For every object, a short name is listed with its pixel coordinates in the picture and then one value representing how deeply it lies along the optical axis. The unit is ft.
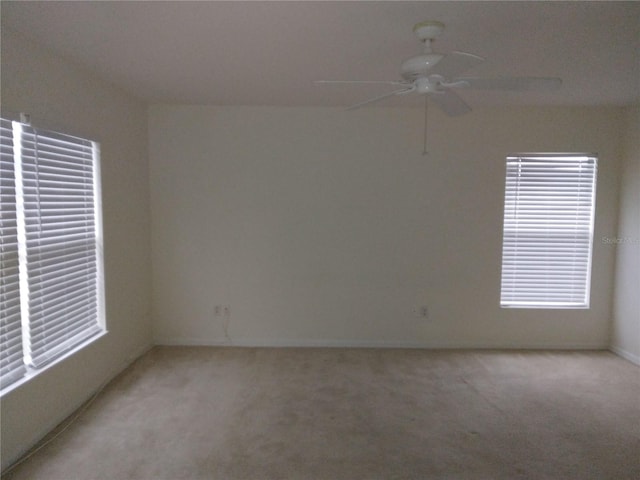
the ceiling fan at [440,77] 5.82
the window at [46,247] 7.04
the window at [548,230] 12.69
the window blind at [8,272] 6.87
